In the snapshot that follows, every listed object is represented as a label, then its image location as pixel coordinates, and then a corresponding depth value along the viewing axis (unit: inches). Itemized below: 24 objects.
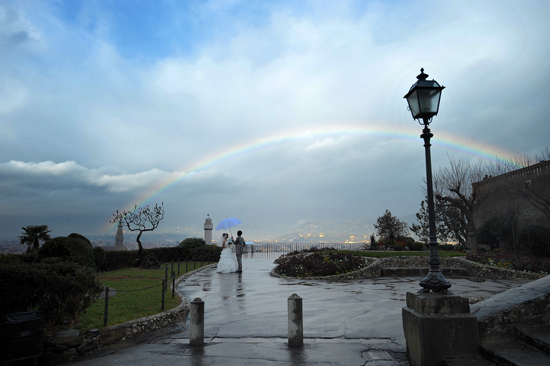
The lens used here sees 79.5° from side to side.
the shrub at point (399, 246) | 1114.1
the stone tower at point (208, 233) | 1365.7
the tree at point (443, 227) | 1432.1
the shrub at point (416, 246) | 1164.5
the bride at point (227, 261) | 765.9
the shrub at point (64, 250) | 552.1
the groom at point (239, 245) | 756.0
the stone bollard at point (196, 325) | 239.1
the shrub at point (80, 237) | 636.7
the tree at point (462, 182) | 1092.7
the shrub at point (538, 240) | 769.6
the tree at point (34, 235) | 797.9
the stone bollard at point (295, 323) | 228.2
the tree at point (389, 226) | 1518.2
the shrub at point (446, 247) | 1278.9
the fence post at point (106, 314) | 260.7
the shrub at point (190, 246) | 1137.5
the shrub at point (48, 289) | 231.0
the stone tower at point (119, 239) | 1107.0
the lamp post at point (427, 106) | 200.8
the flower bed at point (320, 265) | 677.3
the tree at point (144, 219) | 973.8
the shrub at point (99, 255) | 739.4
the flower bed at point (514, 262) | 635.5
